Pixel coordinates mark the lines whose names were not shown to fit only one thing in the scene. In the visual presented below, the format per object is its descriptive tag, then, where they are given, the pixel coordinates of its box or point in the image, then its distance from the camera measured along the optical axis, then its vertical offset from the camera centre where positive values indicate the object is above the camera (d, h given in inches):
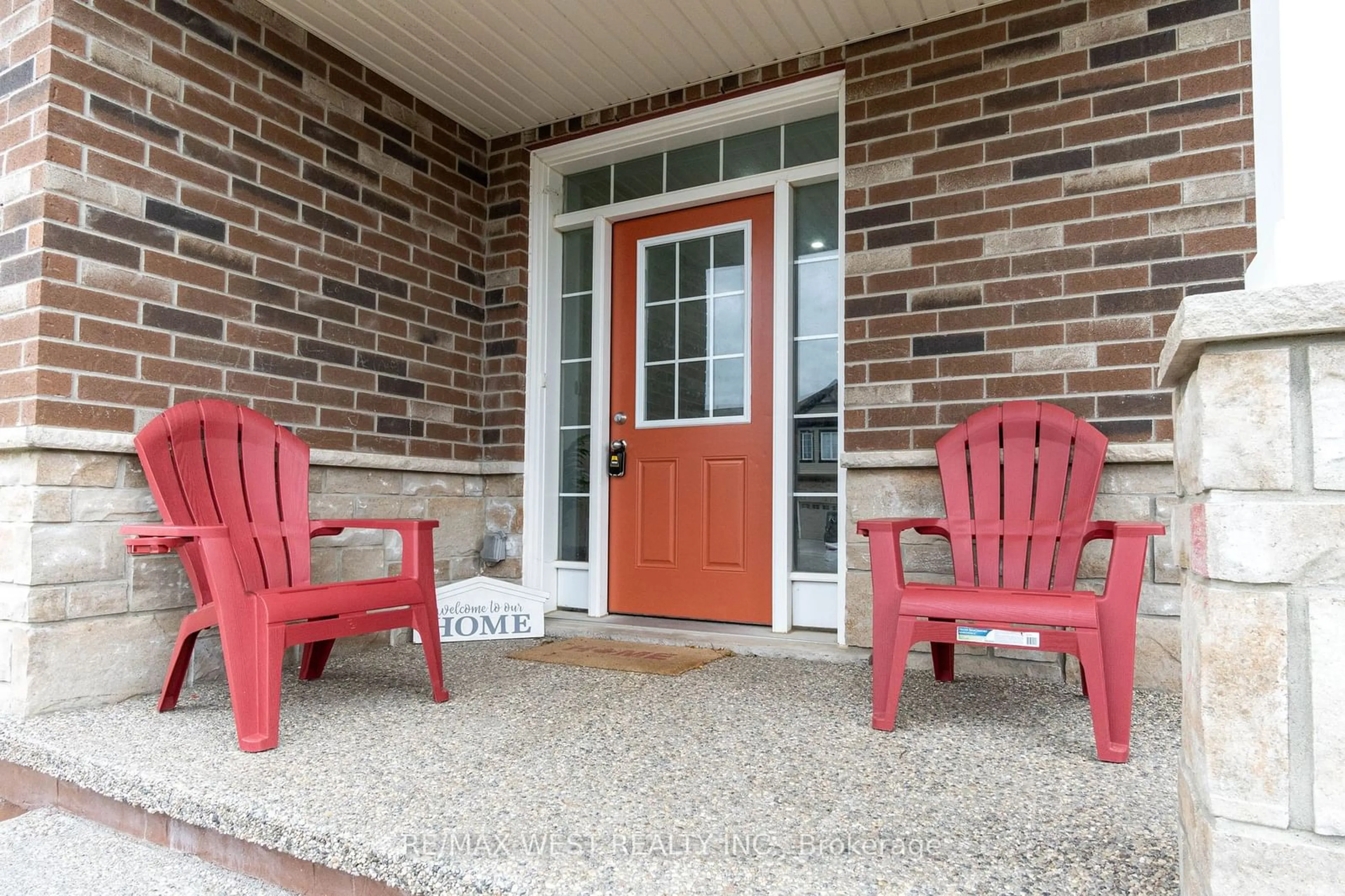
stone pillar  38.7 -6.1
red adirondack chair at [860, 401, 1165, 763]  81.1 -11.9
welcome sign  138.6 -24.8
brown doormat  120.1 -29.3
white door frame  139.8 +33.8
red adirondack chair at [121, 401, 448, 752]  82.3 -10.3
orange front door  144.9 +9.7
